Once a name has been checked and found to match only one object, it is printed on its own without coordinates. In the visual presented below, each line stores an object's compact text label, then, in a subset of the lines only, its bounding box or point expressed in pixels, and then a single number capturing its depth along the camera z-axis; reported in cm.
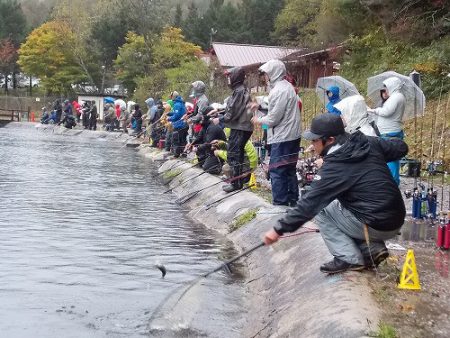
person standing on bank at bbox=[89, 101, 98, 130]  3828
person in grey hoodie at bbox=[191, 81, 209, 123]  1554
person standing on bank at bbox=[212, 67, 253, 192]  1080
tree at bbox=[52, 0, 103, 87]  5884
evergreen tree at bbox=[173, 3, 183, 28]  7300
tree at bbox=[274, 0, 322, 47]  4937
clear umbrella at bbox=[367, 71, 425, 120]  955
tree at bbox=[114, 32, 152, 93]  5122
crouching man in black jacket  523
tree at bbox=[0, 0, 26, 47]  7269
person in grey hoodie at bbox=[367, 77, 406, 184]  904
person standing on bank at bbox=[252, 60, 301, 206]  891
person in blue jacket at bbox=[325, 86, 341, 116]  1049
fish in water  690
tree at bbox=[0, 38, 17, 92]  6756
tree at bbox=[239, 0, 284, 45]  6944
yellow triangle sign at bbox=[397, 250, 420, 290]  526
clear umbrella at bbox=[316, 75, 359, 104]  1142
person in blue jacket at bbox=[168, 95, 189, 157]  1827
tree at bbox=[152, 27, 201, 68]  4856
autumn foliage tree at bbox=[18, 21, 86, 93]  5941
